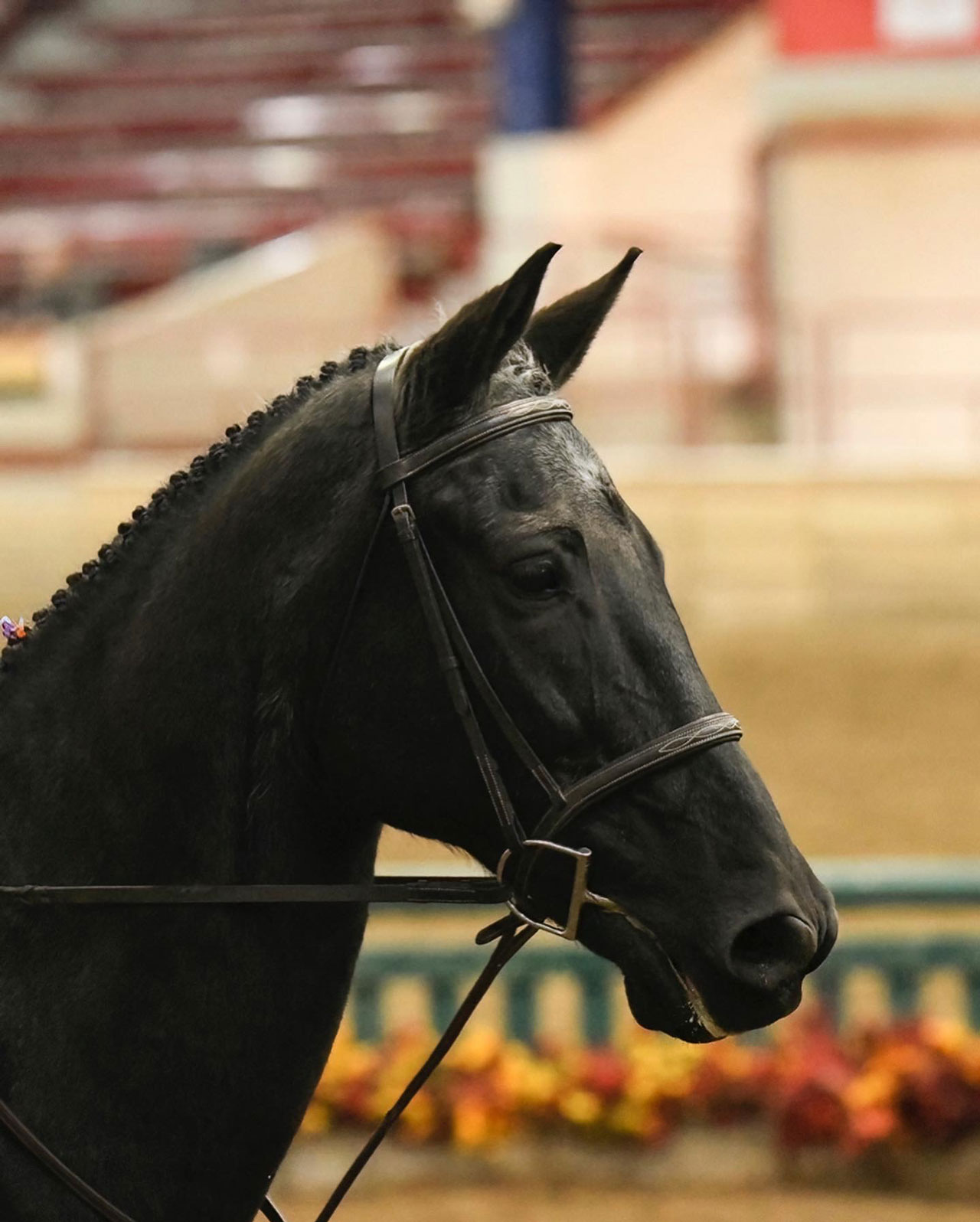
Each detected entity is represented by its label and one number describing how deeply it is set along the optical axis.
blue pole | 26.60
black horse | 3.63
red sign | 25.78
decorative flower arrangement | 10.06
